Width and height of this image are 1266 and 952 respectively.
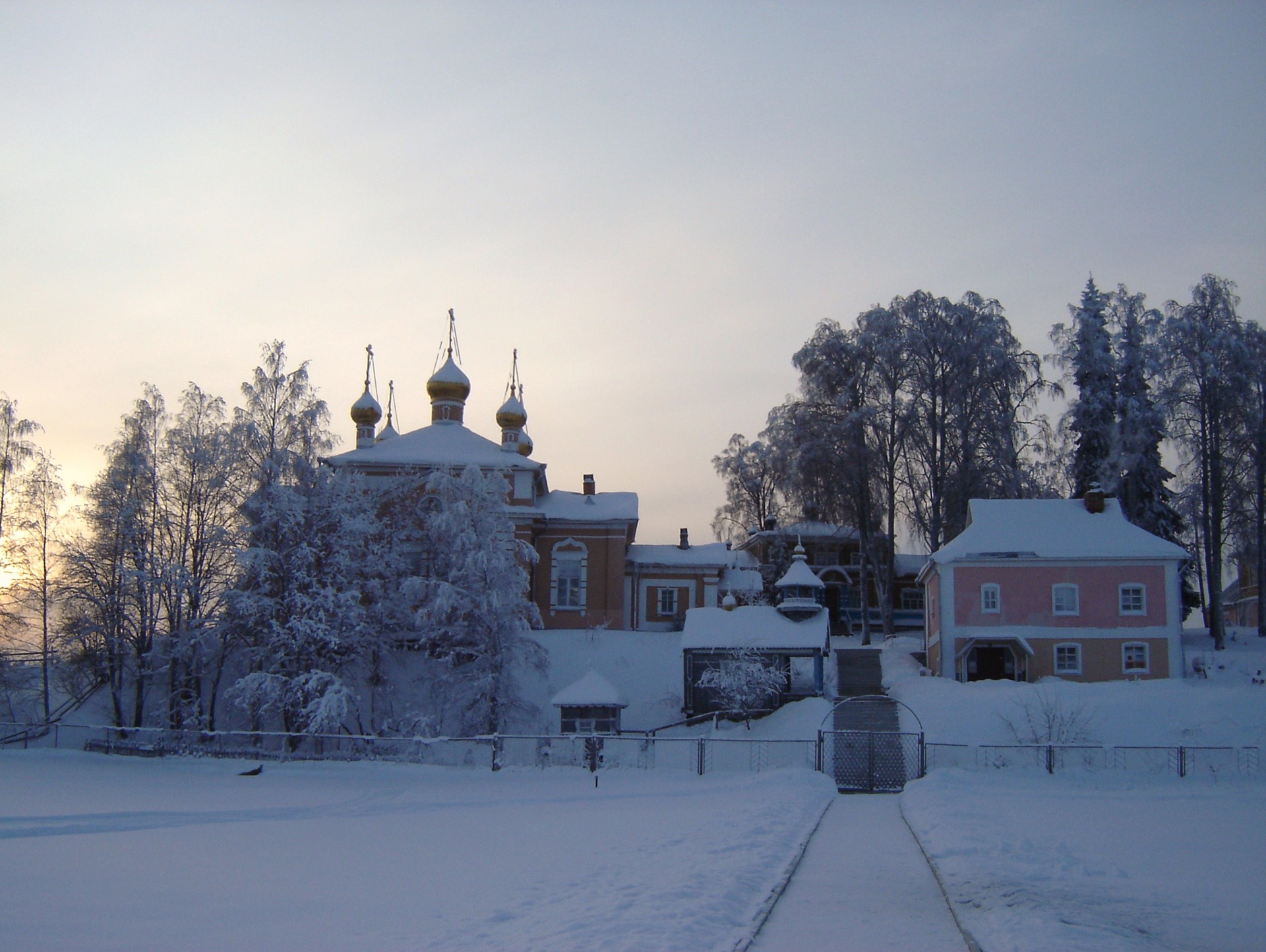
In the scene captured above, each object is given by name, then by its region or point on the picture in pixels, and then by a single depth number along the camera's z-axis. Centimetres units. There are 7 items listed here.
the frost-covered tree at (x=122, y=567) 2903
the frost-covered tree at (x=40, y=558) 3009
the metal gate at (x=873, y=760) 2225
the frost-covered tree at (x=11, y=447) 3069
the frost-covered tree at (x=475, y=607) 2864
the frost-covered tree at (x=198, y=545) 2841
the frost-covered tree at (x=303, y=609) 2670
